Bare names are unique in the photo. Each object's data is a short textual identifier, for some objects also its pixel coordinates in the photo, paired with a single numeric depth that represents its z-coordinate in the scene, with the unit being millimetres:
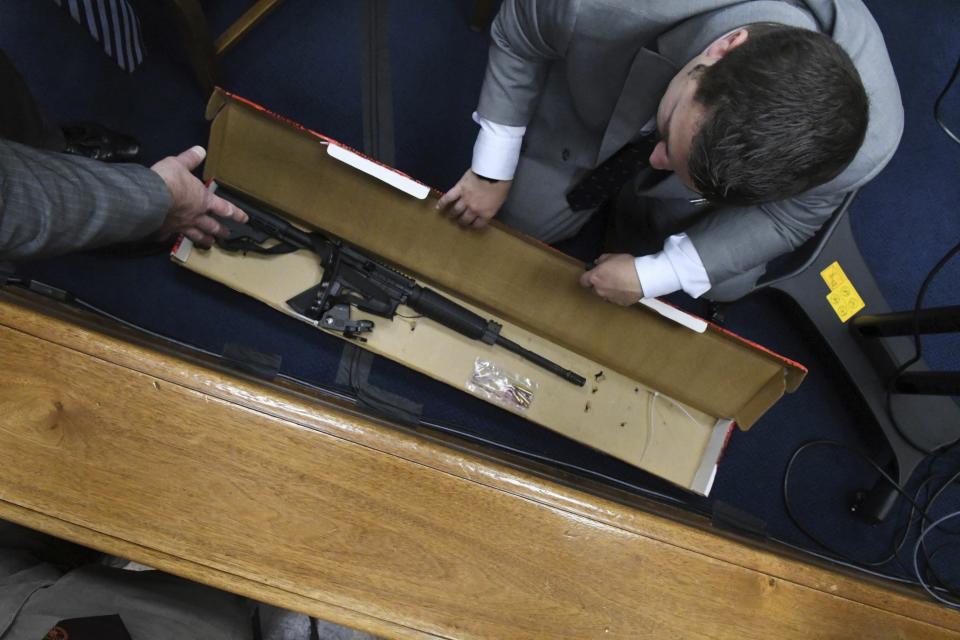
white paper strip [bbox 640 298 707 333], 1103
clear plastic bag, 1253
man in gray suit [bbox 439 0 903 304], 606
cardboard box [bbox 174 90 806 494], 1132
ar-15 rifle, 1171
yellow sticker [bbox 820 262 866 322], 1407
